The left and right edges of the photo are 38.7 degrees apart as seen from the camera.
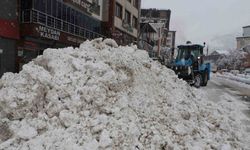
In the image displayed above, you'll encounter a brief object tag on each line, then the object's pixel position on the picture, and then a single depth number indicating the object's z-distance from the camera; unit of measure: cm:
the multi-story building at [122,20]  3703
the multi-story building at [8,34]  2016
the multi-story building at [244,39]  12862
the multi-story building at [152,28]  5512
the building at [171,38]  10824
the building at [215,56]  12205
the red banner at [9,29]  1991
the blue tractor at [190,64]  2116
